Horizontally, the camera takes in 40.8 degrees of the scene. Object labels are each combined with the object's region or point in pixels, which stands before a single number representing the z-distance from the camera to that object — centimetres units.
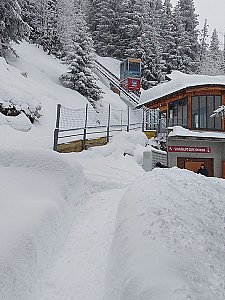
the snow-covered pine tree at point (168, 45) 4009
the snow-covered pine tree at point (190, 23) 4446
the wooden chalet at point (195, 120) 1581
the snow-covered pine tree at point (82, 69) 2461
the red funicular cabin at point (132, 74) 3359
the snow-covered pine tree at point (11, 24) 1653
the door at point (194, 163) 1605
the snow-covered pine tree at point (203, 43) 4870
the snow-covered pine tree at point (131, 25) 4120
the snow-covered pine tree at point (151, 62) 3744
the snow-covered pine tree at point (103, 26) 4503
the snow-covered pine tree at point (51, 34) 3470
